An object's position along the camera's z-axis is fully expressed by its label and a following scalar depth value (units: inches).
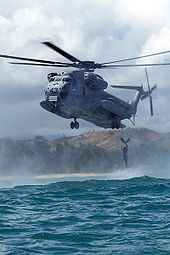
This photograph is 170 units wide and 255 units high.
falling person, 2436.9
